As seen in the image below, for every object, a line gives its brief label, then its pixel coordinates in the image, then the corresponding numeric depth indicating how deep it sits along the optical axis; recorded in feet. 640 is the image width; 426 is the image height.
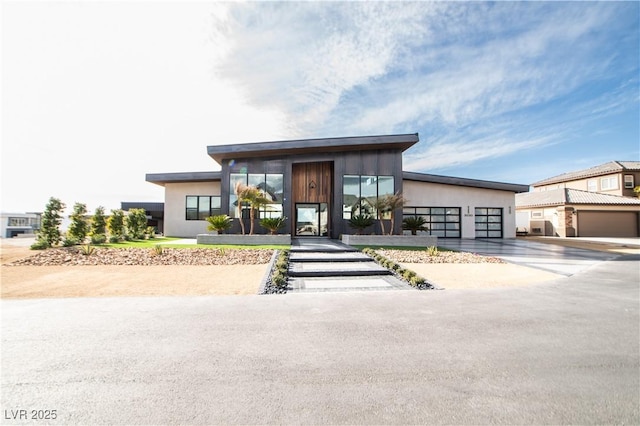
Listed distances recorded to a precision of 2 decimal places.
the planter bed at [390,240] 46.91
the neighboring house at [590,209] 83.15
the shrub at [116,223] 50.25
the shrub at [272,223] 48.93
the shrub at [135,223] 54.03
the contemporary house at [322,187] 53.93
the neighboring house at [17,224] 86.69
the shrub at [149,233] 56.26
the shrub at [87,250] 35.30
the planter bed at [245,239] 45.68
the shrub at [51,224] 39.29
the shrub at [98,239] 42.97
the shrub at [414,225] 54.58
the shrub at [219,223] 47.52
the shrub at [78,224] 42.88
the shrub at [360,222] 50.49
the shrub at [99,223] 47.62
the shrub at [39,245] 37.60
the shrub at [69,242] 40.06
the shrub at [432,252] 38.66
